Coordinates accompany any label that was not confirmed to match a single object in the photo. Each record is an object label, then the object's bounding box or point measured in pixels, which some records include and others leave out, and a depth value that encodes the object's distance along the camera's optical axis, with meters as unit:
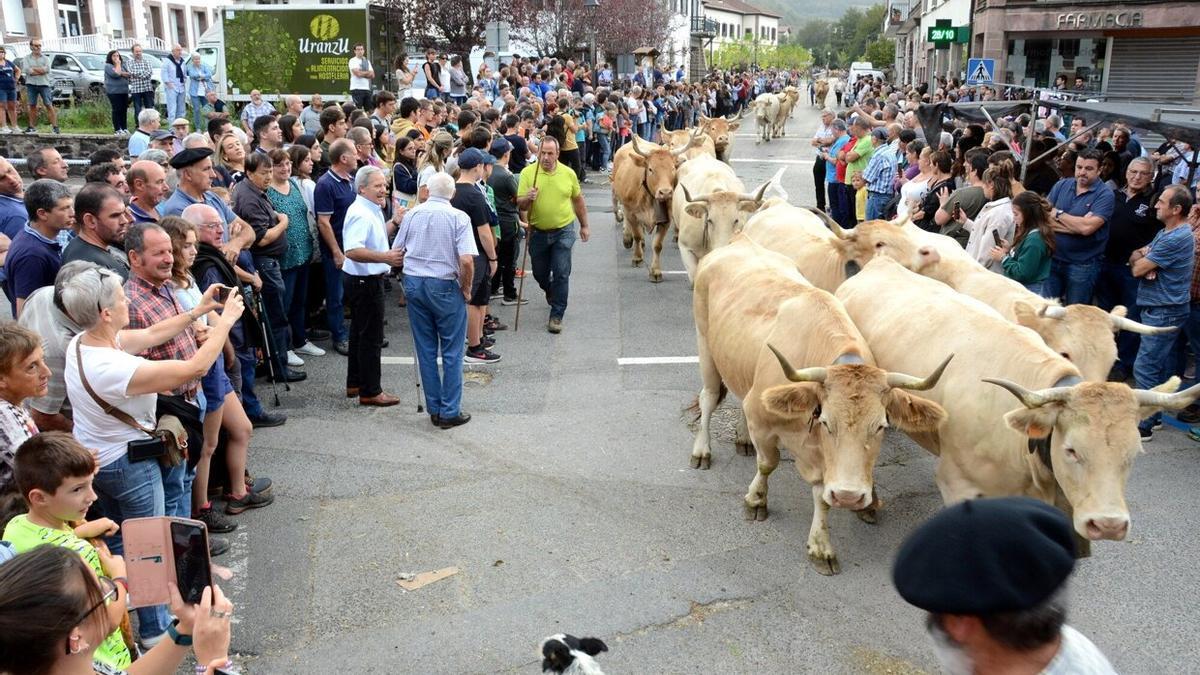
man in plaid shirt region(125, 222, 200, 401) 4.51
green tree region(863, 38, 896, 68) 81.56
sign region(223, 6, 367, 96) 18.77
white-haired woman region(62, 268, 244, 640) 3.78
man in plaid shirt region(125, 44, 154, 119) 18.14
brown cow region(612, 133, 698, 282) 11.44
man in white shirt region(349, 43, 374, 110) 17.25
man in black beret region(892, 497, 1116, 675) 1.75
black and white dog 2.15
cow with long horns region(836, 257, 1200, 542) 3.94
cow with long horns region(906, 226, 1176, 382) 5.03
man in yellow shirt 9.09
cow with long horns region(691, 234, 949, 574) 4.45
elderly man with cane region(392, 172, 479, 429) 6.63
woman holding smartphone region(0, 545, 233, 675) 1.99
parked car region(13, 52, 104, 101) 24.48
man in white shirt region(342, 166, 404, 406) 6.86
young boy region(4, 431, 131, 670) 3.09
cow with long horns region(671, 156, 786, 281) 8.93
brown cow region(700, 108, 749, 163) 17.28
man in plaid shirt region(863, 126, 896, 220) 10.94
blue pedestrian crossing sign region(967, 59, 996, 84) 20.69
